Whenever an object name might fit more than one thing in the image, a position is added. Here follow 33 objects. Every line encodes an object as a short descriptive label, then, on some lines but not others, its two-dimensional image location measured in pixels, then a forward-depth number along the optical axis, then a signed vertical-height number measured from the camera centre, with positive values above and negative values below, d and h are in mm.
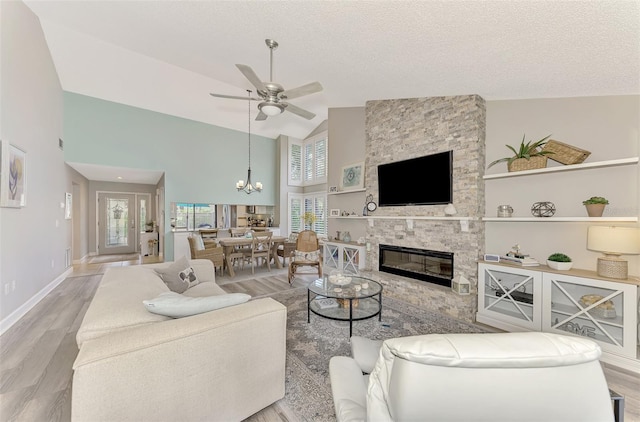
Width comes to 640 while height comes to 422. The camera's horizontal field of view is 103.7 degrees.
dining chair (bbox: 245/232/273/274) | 5422 -840
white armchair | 740 -514
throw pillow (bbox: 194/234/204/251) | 4959 -682
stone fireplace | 3180 +422
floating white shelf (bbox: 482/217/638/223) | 2171 -92
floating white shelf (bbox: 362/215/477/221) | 3249 -111
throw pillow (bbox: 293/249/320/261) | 5001 -921
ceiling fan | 2748 +1344
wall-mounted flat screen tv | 3488 +446
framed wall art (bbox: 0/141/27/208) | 2756 +390
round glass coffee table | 2674 -1093
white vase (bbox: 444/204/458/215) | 3330 -2
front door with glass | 7789 -451
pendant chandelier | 6180 +600
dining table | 5234 -742
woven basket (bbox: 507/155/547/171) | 2680 +514
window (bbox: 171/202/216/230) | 6629 -166
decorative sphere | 2652 +11
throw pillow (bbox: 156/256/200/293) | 2664 -732
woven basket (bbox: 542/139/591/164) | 2465 +571
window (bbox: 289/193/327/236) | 7645 -47
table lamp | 2082 -300
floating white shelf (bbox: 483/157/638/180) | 2195 +420
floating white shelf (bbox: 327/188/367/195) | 4819 +369
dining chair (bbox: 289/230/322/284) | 5027 -753
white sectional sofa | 1092 -763
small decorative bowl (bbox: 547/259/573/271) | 2498 -556
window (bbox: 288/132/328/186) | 7789 +1578
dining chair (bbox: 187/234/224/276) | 4957 -838
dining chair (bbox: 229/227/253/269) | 5406 -967
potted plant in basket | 2684 +587
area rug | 1739 -1330
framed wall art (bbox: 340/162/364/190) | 4941 +672
